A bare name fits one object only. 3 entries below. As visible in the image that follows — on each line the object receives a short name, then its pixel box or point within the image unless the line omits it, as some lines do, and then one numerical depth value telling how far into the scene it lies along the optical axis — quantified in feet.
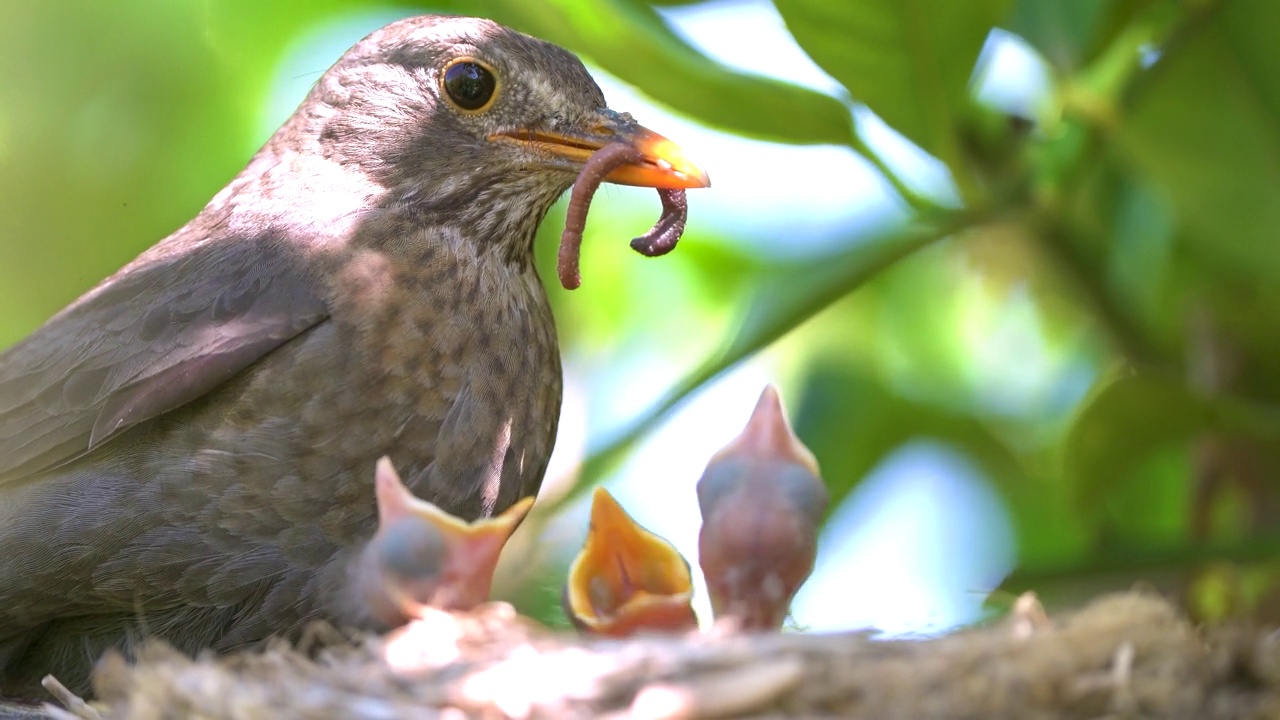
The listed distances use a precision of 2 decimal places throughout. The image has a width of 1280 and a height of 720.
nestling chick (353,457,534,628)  15.21
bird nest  12.45
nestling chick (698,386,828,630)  15.67
